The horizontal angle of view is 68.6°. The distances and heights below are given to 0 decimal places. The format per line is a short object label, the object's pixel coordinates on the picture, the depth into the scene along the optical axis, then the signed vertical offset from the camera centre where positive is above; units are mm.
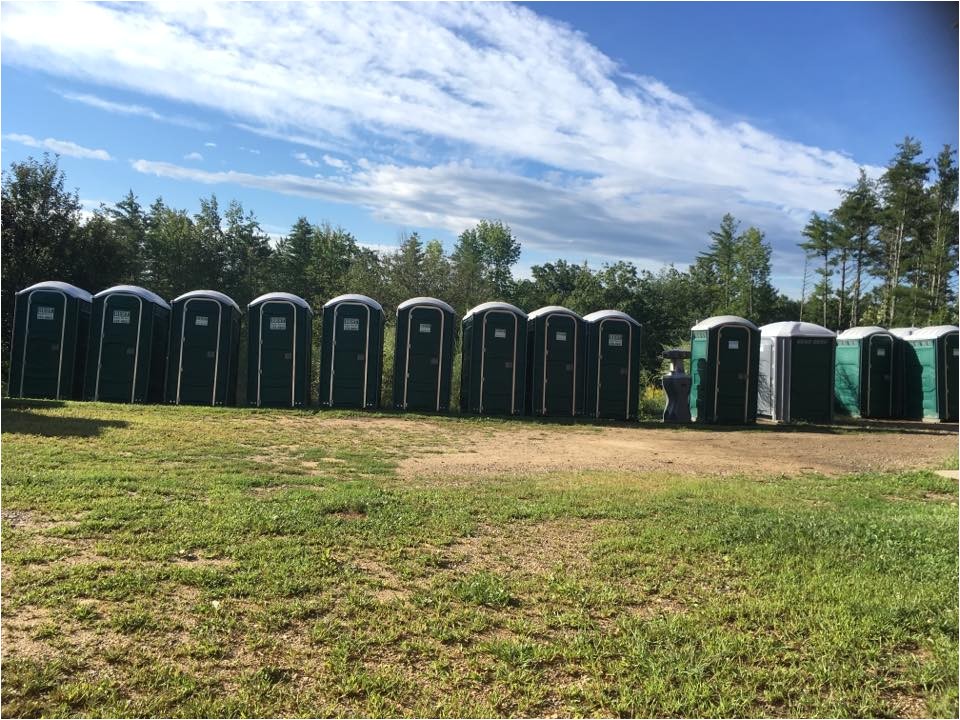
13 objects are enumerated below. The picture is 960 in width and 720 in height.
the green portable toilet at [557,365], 14914 +752
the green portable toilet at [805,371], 15711 +949
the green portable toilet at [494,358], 14711 +817
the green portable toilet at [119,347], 13875 +598
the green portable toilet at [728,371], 15305 +832
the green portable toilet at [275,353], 14242 +652
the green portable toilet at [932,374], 16859 +1126
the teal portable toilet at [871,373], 17578 +1110
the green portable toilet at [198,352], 14133 +606
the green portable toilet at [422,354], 14531 +804
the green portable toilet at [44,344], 13664 +583
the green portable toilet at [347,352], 14383 +766
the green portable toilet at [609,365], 15031 +811
